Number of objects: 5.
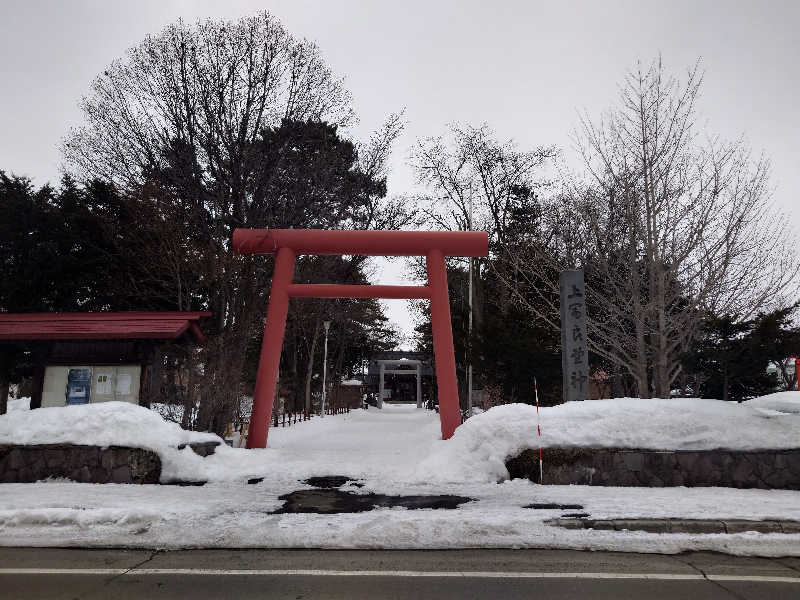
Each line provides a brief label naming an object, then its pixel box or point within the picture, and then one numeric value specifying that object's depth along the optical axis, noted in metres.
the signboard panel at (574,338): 10.73
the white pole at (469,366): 19.45
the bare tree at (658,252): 11.21
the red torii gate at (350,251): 11.96
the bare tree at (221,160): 15.13
